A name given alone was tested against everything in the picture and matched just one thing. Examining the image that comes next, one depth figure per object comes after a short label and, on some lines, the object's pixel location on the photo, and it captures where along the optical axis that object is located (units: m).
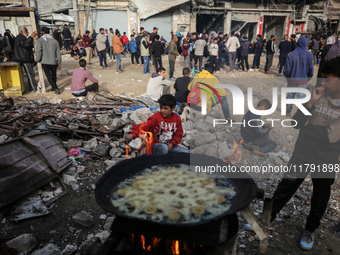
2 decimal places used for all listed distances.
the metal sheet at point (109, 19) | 23.53
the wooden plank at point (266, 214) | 2.80
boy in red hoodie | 3.91
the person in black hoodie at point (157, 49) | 12.69
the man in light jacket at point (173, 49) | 12.26
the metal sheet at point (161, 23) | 24.11
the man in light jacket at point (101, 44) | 13.92
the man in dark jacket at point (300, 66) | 7.14
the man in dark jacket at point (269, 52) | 13.16
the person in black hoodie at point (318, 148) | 2.84
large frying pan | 2.15
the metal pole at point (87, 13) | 22.89
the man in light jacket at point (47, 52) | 9.23
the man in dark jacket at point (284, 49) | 12.34
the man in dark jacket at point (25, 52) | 9.45
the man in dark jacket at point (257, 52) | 14.25
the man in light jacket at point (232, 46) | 13.62
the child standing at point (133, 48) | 15.14
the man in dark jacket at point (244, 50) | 13.80
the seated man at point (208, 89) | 6.98
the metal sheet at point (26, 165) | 3.69
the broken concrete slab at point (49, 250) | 3.14
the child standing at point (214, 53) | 13.36
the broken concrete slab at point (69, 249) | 3.19
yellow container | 9.53
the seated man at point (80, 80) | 8.59
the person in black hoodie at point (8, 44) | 12.71
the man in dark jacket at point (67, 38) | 19.77
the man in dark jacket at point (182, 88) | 7.83
